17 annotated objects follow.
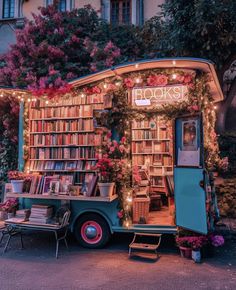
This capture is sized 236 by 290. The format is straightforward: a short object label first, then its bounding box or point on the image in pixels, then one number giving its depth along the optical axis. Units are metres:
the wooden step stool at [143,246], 5.71
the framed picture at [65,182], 6.68
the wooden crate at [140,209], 6.40
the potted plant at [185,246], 5.65
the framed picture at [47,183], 6.69
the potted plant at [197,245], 5.46
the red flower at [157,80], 6.28
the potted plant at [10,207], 7.05
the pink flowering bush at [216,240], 5.73
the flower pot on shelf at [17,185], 6.70
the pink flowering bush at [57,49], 10.66
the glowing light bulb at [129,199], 6.31
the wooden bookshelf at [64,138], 7.46
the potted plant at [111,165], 6.11
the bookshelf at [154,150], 9.58
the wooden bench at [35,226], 5.96
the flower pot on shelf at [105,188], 6.03
